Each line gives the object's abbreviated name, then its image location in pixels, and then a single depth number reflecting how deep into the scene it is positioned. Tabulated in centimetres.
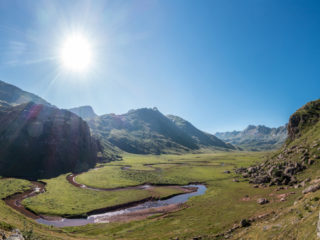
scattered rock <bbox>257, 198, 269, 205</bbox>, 5122
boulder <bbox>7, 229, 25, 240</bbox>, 1745
